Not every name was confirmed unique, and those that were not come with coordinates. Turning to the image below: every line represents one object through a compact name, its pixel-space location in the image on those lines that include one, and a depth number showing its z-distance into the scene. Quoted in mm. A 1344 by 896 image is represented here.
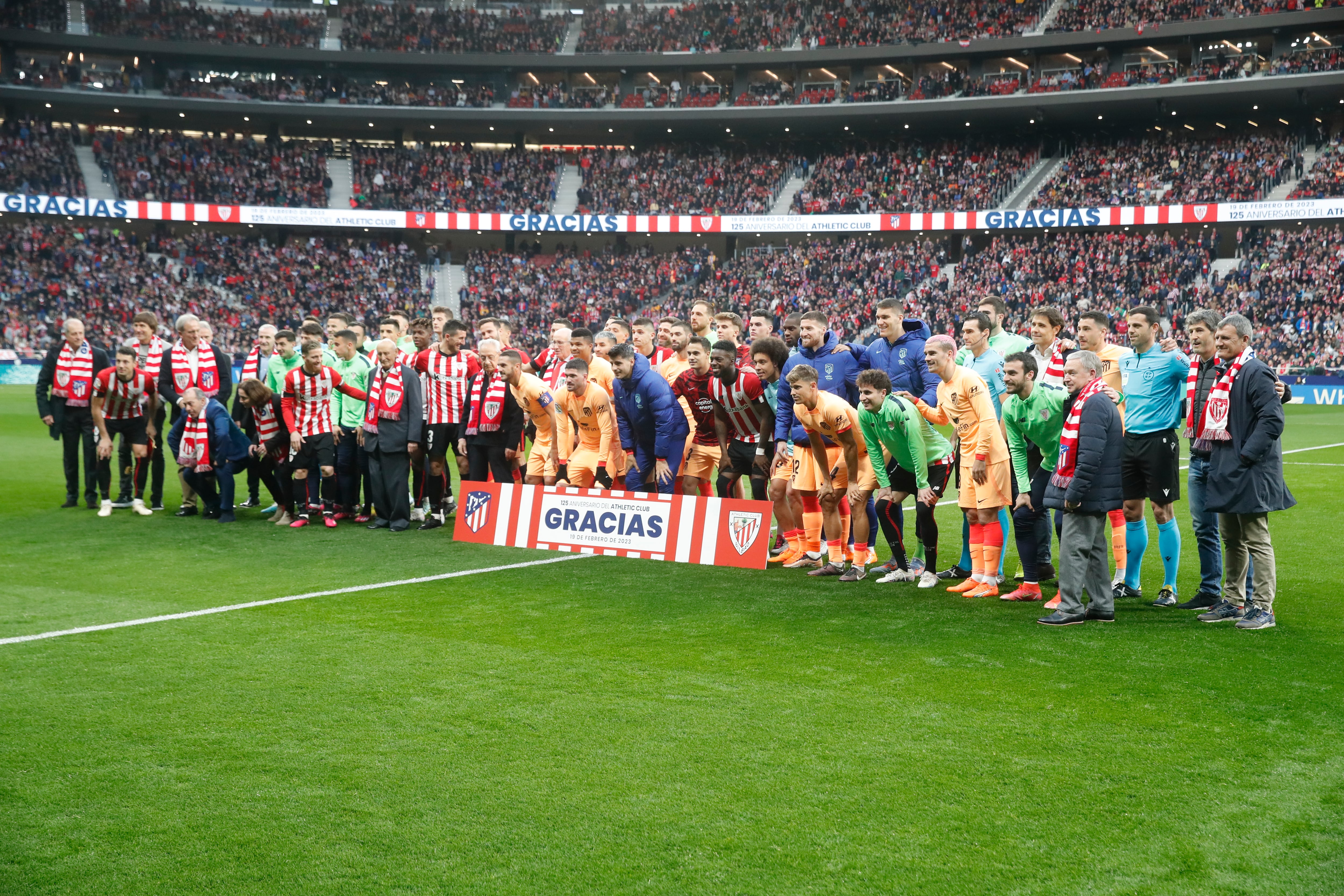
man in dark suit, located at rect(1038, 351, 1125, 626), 7133
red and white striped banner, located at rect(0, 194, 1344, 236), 38188
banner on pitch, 9266
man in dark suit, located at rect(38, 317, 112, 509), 12594
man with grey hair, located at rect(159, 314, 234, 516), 12438
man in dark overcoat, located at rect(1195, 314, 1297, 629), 6969
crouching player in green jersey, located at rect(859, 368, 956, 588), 8320
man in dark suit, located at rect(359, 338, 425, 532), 11352
